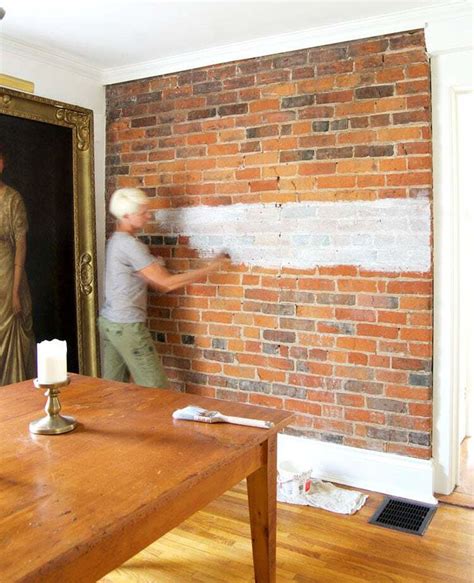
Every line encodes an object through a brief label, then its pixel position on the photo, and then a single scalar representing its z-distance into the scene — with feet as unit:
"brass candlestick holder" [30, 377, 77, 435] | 5.65
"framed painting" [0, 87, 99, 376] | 11.17
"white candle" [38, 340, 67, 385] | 5.48
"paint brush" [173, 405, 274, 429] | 6.01
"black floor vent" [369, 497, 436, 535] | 8.78
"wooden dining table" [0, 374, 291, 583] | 3.85
